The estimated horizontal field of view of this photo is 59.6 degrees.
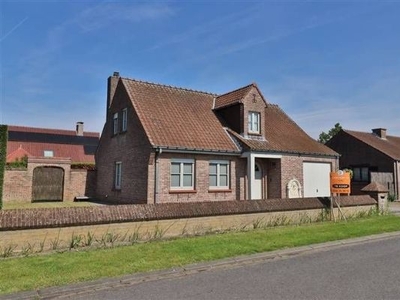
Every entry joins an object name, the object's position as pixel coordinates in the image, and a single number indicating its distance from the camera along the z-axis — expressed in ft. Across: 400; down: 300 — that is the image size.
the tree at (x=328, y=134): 220.84
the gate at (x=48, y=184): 78.18
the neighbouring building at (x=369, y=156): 107.65
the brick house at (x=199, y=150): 59.00
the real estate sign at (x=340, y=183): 52.03
